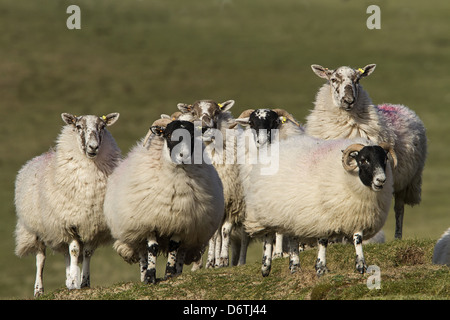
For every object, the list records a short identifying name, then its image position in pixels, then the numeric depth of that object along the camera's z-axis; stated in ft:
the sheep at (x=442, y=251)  42.63
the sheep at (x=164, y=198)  40.50
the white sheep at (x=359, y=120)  49.90
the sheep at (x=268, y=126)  47.85
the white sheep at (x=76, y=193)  44.86
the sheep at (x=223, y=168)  52.06
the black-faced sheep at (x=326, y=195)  36.88
